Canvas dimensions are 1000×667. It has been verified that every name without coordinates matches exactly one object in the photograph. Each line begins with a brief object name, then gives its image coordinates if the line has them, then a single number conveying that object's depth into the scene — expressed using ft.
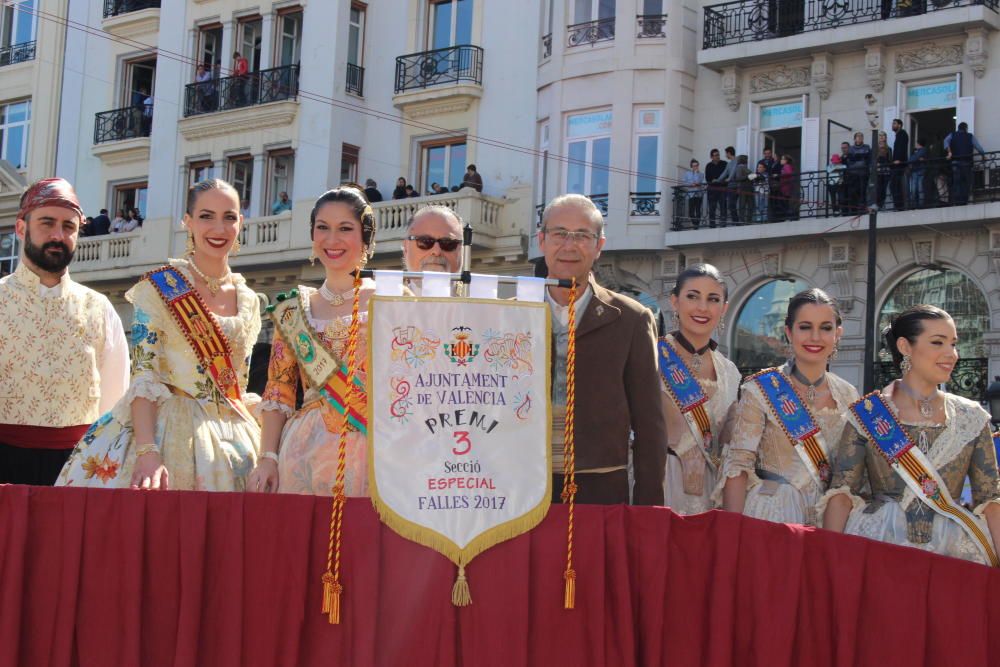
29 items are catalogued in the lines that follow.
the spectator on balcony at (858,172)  66.74
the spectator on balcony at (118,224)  93.91
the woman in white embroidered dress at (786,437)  20.57
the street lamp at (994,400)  41.12
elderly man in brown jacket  16.65
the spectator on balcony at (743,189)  70.69
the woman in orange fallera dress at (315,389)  17.21
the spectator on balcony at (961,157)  64.14
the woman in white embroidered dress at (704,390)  22.08
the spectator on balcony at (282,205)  85.35
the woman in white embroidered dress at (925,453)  18.76
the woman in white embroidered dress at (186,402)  17.90
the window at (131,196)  96.94
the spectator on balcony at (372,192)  80.07
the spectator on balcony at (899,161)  66.18
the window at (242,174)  89.25
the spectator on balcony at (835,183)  67.77
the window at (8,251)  100.32
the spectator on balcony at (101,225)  94.63
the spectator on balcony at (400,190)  79.46
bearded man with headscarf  20.36
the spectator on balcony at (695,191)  72.08
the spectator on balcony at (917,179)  65.72
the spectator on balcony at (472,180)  77.20
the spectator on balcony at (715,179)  71.59
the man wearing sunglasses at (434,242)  18.42
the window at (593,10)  76.59
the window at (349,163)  85.25
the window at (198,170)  91.01
